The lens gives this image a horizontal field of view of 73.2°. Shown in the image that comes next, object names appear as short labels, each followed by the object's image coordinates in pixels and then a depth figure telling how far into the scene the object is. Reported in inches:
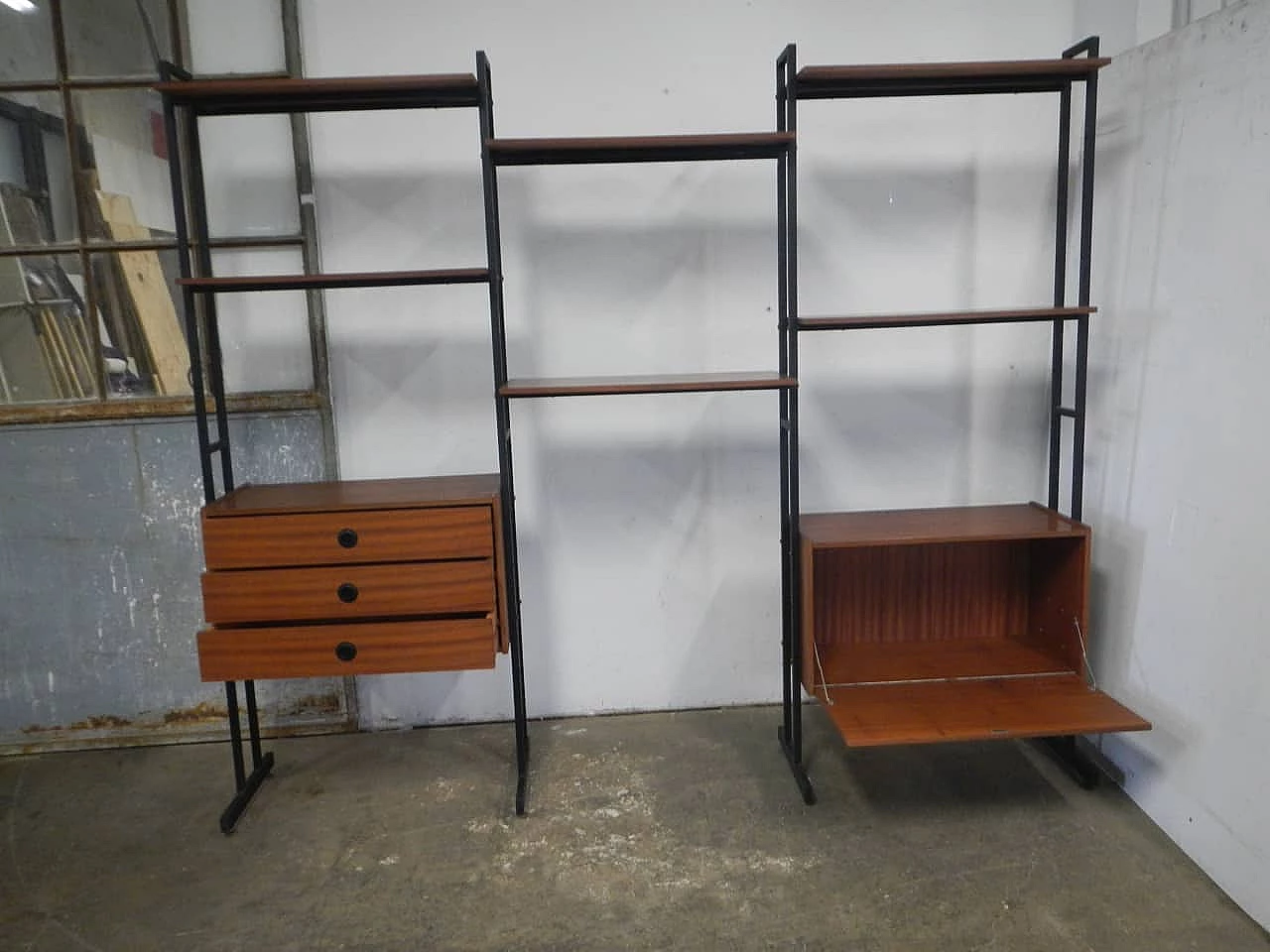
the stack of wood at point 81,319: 101.0
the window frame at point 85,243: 98.3
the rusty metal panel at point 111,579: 103.1
